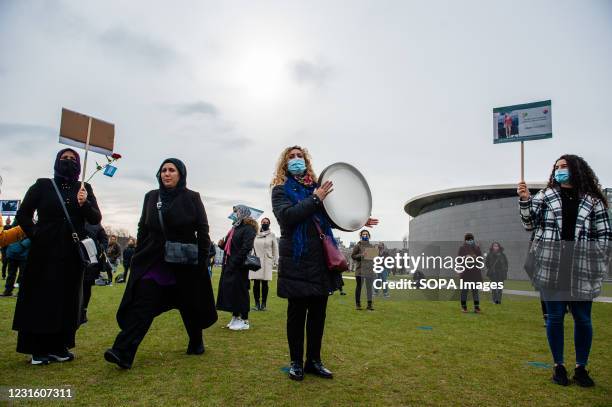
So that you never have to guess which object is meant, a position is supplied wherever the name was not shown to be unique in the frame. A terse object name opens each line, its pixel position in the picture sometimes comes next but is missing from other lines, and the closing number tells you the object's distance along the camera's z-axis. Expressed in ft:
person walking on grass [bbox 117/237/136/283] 58.65
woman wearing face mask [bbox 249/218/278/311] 30.01
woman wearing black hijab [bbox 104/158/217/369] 13.69
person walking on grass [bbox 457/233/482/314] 35.83
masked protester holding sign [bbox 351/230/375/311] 34.55
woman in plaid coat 13.42
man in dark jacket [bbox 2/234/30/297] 33.17
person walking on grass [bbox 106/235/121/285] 55.93
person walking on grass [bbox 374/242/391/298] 49.06
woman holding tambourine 12.55
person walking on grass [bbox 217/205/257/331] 23.06
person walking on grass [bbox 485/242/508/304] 45.60
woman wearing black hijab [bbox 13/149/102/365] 13.87
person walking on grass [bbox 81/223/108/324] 20.14
